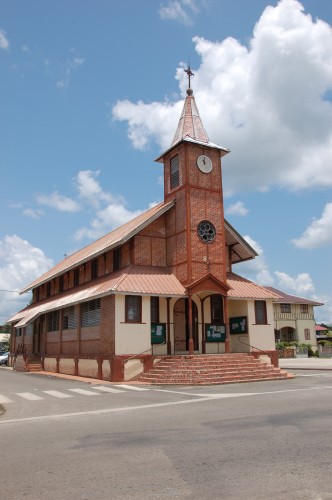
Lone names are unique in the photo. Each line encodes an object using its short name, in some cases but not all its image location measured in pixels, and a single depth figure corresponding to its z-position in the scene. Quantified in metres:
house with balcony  50.78
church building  21.19
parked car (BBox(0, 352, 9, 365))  44.15
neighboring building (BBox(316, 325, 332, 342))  64.16
